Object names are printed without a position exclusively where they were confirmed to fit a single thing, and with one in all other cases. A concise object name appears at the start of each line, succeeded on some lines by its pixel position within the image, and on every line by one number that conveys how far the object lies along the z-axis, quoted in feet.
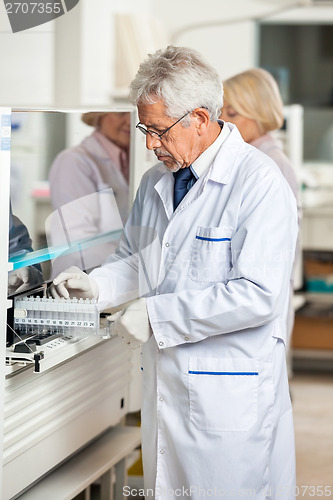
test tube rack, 12.27
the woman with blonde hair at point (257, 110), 16.30
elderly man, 11.89
